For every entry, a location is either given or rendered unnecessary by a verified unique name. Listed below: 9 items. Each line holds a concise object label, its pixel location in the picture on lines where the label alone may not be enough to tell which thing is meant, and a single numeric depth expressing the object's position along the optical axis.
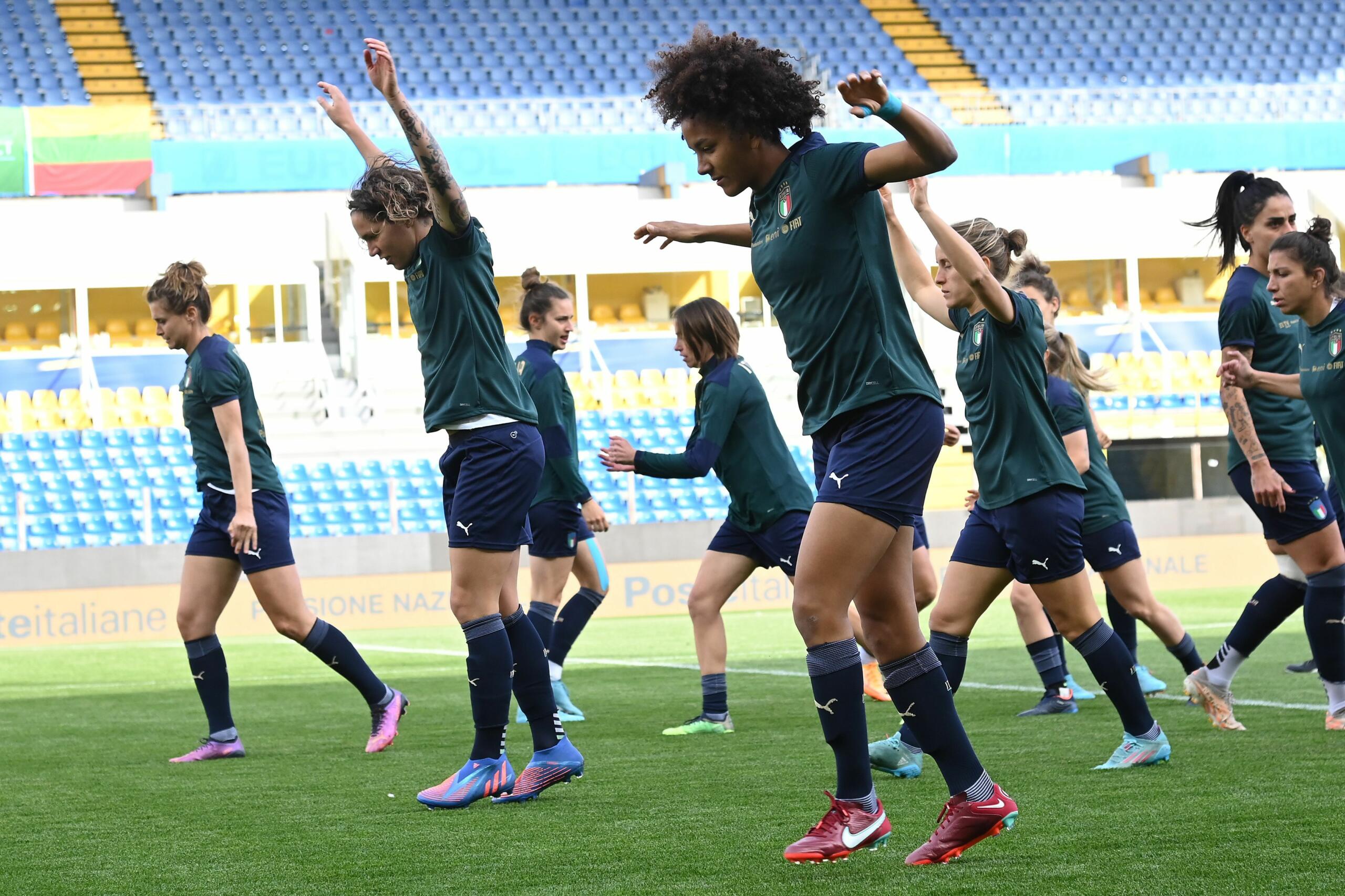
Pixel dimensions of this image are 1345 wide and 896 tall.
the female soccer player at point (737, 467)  12.73
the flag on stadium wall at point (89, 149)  48.28
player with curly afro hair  7.53
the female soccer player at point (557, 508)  14.65
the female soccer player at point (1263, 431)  12.32
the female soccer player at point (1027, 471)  10.27
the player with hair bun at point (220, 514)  12.72
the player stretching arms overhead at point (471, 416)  9.84
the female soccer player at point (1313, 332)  10.68
